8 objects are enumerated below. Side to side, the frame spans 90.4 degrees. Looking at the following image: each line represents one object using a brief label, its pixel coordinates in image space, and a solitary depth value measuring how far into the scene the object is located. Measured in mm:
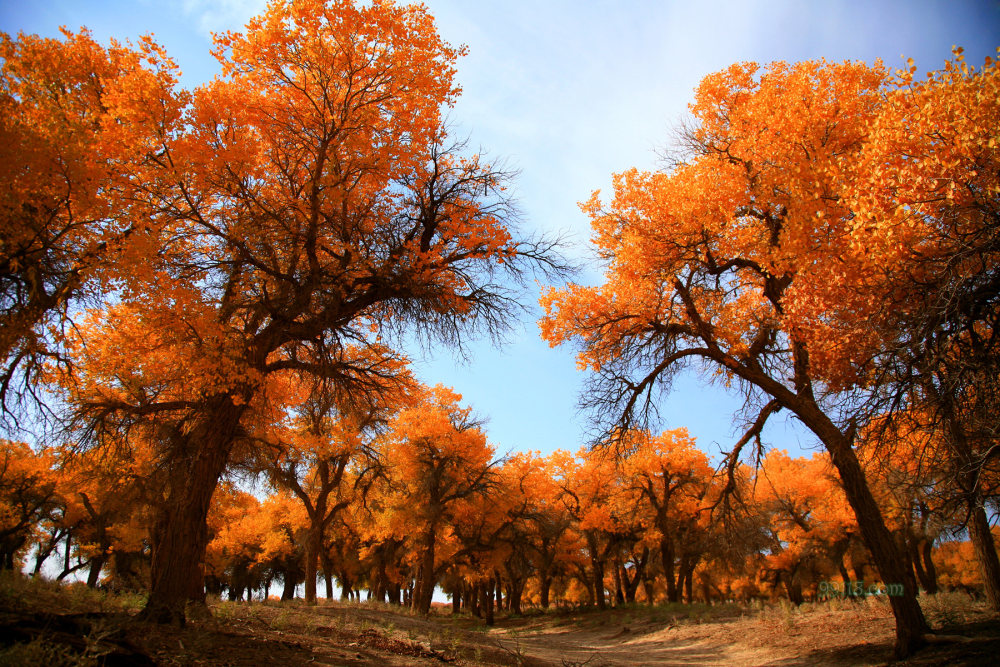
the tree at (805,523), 24234
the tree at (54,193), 5621
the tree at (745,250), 7559
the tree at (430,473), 19719
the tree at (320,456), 9617
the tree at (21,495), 18625
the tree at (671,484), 23484
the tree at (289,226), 6926
